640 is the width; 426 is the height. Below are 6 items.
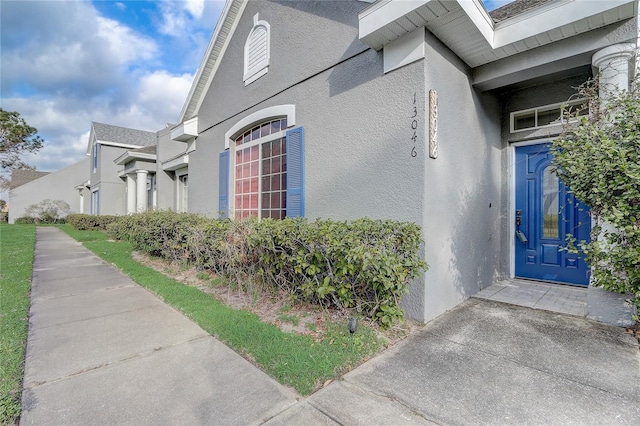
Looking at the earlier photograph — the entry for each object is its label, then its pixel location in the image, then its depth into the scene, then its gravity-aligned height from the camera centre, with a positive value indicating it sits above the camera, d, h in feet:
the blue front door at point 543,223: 15.33 -0.39
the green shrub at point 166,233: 21.08 -1.61
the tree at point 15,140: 70.23 +18.74
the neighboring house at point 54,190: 87.97 +7.06
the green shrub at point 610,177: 8.62 +1.23
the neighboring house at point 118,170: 49.96 +8.77
